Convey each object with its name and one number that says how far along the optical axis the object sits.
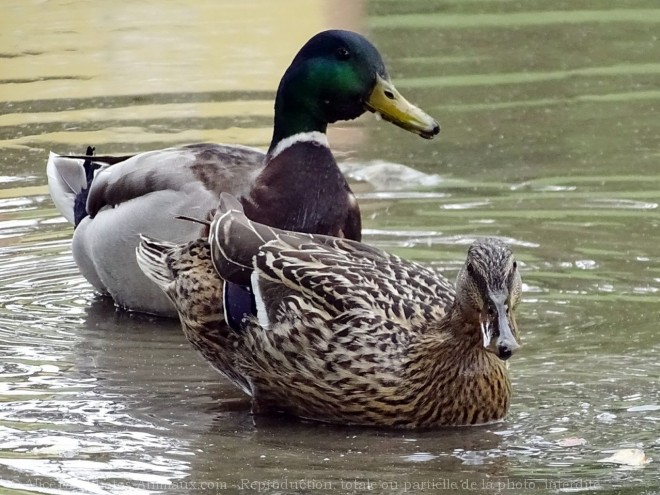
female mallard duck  11.84
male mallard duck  14.64
